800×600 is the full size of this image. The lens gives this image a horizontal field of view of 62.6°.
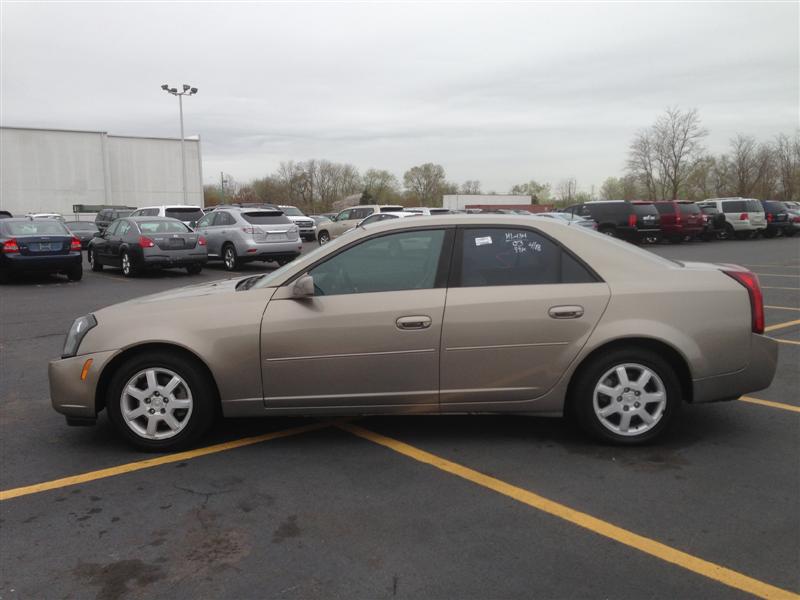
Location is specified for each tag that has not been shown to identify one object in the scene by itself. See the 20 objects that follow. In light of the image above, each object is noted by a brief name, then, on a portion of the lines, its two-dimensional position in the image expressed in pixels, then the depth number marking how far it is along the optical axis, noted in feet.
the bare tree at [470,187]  382.22
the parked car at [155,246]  52.54
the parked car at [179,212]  72.42
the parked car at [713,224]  102.13
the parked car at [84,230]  96.32
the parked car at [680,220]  93.20
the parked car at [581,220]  81.47
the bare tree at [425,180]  370.94
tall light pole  149.07
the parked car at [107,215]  108.06
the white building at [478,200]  280.10
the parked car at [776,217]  109.09
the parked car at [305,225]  108.27
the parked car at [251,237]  56.95
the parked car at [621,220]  88.99
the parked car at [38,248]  48.60
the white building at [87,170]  165.48
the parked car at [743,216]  104.01
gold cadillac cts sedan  13.94
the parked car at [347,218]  89.76
